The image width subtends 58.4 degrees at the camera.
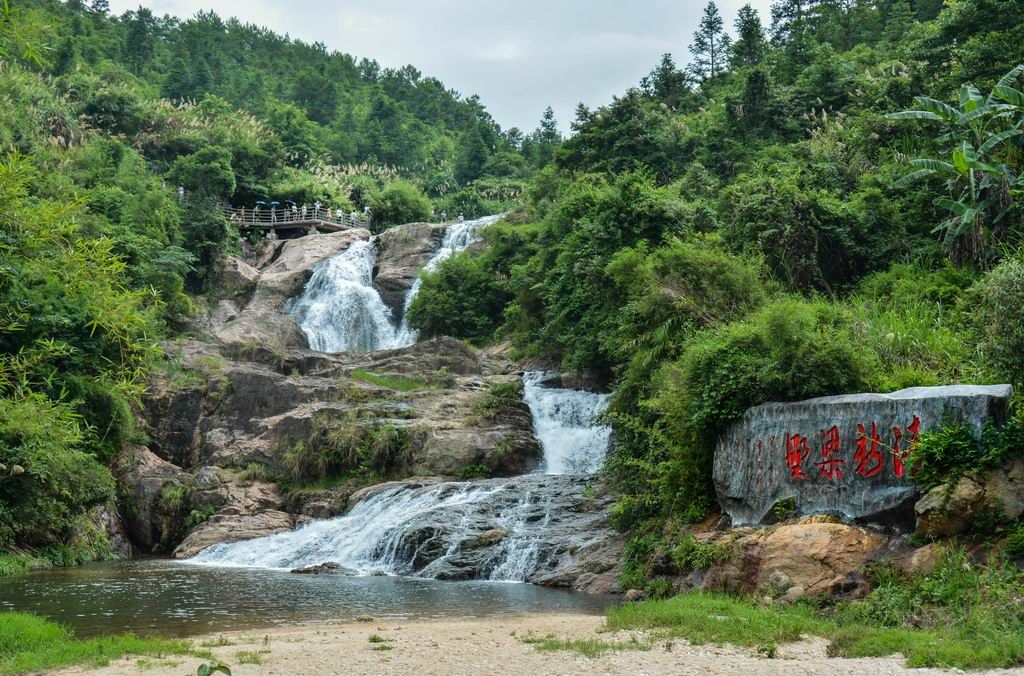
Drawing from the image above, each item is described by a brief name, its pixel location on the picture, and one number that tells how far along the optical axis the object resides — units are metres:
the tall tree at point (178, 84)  71.75
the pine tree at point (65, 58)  55.00
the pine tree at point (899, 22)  47.28
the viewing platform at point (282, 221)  46.66
